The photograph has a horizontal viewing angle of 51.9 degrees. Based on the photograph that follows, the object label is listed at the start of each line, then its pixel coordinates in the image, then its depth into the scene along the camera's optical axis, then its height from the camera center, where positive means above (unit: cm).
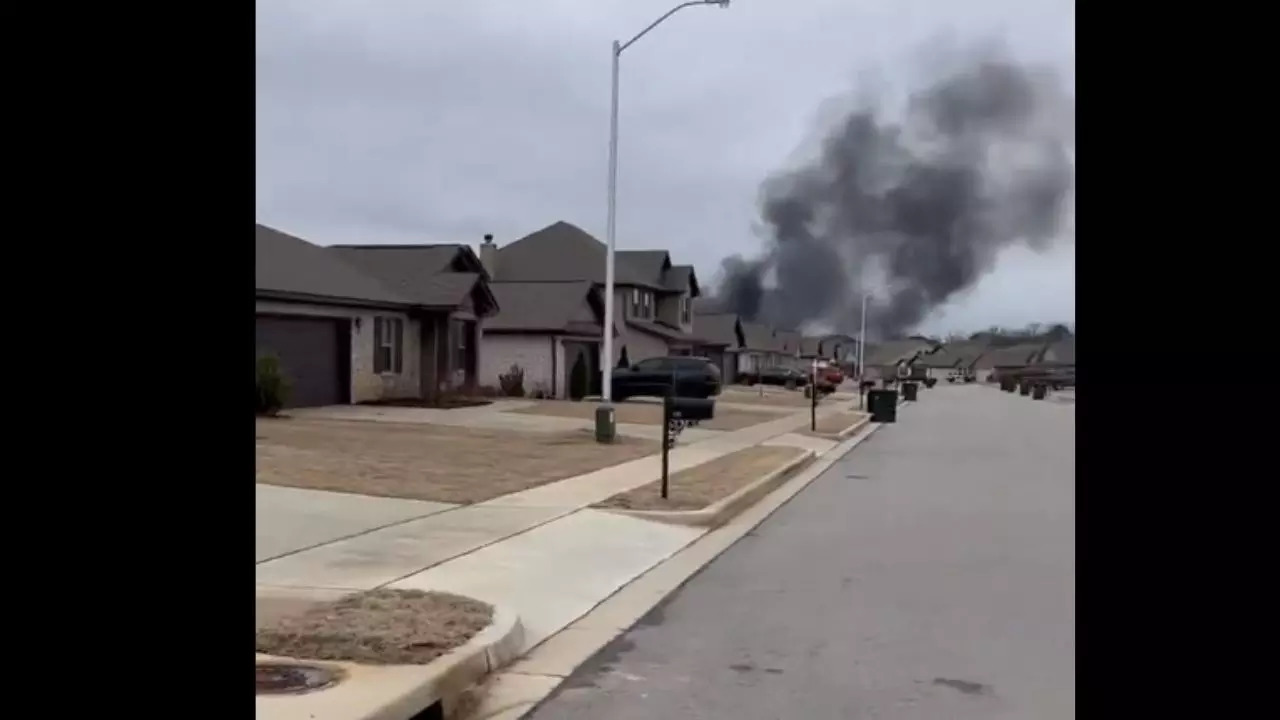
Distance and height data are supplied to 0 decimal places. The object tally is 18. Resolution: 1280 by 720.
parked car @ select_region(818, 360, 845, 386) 7112 -3
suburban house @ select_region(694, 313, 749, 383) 8412 +216
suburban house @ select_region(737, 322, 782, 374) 10212 +177
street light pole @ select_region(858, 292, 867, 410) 7121 +144
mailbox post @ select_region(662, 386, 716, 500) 1583 -82
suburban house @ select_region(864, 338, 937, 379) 13988 +245
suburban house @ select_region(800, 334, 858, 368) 12256 +246
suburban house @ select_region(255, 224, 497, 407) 3059 +131
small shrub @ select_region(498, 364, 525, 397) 4369 -44
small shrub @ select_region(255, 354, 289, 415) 2717 -35
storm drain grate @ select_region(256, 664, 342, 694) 615 -149
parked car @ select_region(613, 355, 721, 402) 4147 -18
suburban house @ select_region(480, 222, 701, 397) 6119 +466
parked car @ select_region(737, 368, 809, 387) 8381 -33
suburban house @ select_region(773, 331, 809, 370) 11562 +224
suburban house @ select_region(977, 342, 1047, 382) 12062 +152
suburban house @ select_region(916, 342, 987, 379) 15288 +172
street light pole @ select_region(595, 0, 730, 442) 2414 +135
